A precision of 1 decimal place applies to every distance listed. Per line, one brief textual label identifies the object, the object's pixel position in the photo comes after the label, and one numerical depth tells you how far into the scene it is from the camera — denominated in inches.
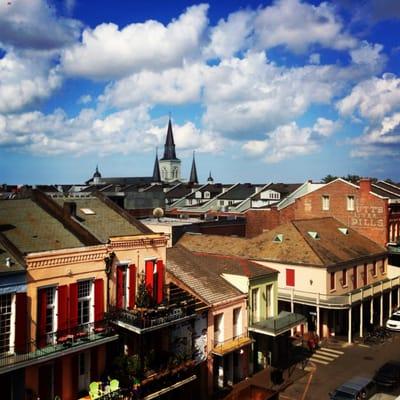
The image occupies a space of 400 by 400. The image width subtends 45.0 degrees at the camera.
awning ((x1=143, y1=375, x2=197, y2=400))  827.1
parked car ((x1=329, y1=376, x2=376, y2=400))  927.0
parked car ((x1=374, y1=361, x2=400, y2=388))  1069.3
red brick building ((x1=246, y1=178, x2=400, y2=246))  1804.9
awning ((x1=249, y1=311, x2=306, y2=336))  1122.0
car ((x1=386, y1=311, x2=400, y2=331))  1521.9
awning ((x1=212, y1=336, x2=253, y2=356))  1024.2
